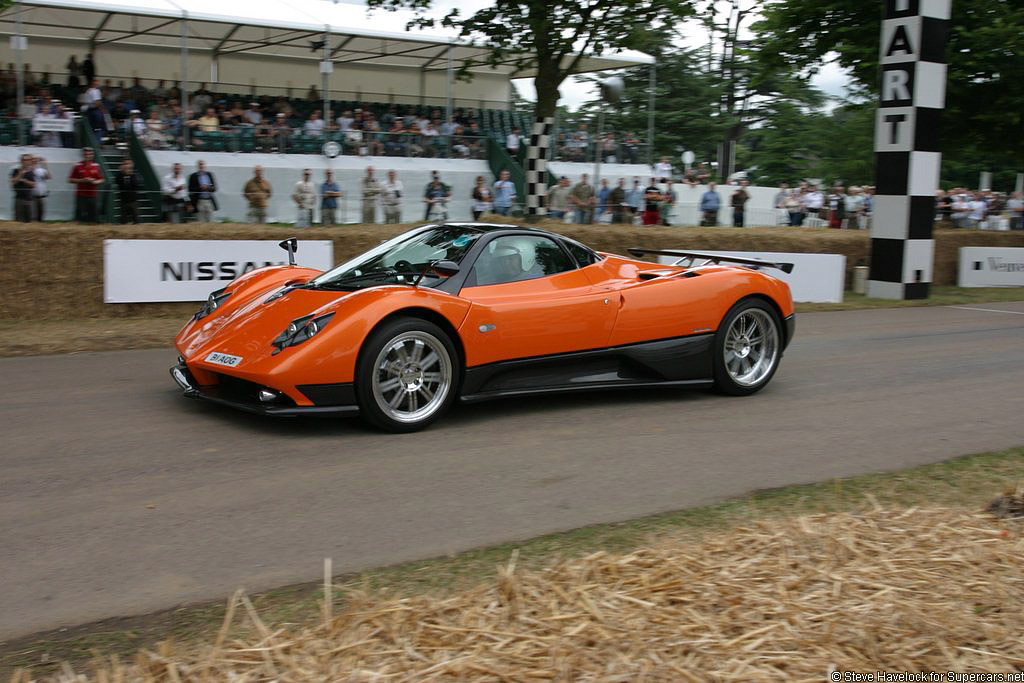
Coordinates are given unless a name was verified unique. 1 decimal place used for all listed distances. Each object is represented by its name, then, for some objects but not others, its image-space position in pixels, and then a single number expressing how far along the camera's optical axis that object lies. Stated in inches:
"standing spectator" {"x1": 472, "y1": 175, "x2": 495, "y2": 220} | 730.2
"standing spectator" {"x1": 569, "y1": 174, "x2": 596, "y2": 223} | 748.6
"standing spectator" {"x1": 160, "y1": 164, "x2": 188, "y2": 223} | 609.6
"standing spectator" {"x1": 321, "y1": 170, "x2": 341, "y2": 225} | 628.1
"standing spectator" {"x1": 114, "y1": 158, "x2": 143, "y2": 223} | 571.8
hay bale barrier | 433.7
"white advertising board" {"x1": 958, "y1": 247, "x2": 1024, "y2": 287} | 800.9
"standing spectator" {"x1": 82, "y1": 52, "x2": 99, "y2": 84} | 810.3
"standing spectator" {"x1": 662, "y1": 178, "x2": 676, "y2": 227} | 785.4
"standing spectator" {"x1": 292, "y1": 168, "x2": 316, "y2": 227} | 613.0
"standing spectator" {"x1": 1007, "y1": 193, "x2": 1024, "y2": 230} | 976.6
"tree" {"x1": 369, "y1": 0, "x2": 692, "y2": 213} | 730.2
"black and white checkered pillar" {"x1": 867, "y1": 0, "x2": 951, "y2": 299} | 650.2
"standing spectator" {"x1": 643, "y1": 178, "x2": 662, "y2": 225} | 762.2
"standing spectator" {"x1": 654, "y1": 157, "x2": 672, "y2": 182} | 974.4
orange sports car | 234.7
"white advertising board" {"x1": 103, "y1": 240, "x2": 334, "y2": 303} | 446.6
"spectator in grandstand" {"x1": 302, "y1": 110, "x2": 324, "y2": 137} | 824.9
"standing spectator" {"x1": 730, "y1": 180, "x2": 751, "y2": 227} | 826.2
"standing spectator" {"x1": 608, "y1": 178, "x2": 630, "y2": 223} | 749.3
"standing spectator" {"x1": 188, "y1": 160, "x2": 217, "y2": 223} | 612.4
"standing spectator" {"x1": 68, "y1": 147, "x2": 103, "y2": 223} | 535.2
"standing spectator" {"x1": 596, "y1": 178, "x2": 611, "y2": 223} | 751.1
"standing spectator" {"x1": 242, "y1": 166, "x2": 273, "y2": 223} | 602.2
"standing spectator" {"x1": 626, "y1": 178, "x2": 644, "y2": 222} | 789.2
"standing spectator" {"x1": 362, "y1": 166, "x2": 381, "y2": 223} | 651.5
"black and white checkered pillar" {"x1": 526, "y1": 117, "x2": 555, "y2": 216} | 749.9
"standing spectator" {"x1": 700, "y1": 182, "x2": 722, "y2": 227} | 798.5
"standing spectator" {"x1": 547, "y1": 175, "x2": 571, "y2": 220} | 754.8
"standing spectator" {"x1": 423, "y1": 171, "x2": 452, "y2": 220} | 701.9
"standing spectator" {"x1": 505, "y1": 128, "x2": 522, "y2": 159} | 946.7
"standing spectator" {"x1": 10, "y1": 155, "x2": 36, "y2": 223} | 522.3
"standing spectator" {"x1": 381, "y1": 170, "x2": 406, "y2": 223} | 660.7
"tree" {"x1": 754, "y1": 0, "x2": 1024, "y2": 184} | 795.4
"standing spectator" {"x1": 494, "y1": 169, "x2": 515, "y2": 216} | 766.5
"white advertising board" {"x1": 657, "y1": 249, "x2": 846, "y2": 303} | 632.4
